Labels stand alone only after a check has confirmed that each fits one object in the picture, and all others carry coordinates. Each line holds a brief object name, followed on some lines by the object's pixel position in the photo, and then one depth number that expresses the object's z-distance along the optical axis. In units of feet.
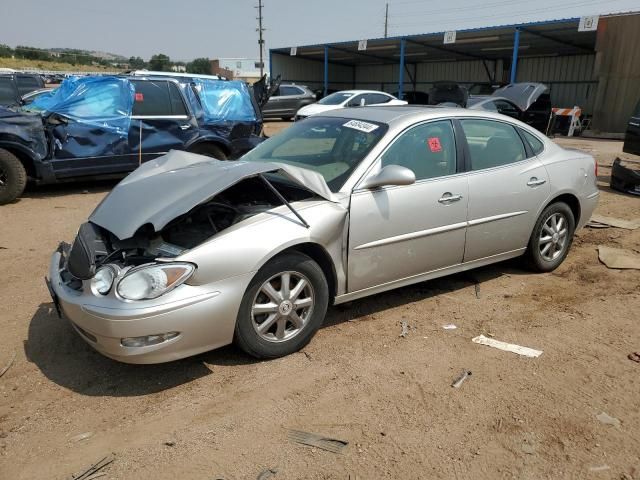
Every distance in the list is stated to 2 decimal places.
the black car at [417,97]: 85.20
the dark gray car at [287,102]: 72.13
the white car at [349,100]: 58.90
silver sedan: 9.84
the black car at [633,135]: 31.48
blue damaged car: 24.25
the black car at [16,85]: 44.50
